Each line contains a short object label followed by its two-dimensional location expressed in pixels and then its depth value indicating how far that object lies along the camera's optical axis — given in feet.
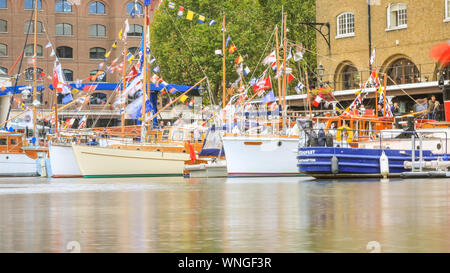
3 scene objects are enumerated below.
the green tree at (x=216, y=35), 258.57
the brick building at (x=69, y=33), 365.81
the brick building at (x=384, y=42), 187.83
